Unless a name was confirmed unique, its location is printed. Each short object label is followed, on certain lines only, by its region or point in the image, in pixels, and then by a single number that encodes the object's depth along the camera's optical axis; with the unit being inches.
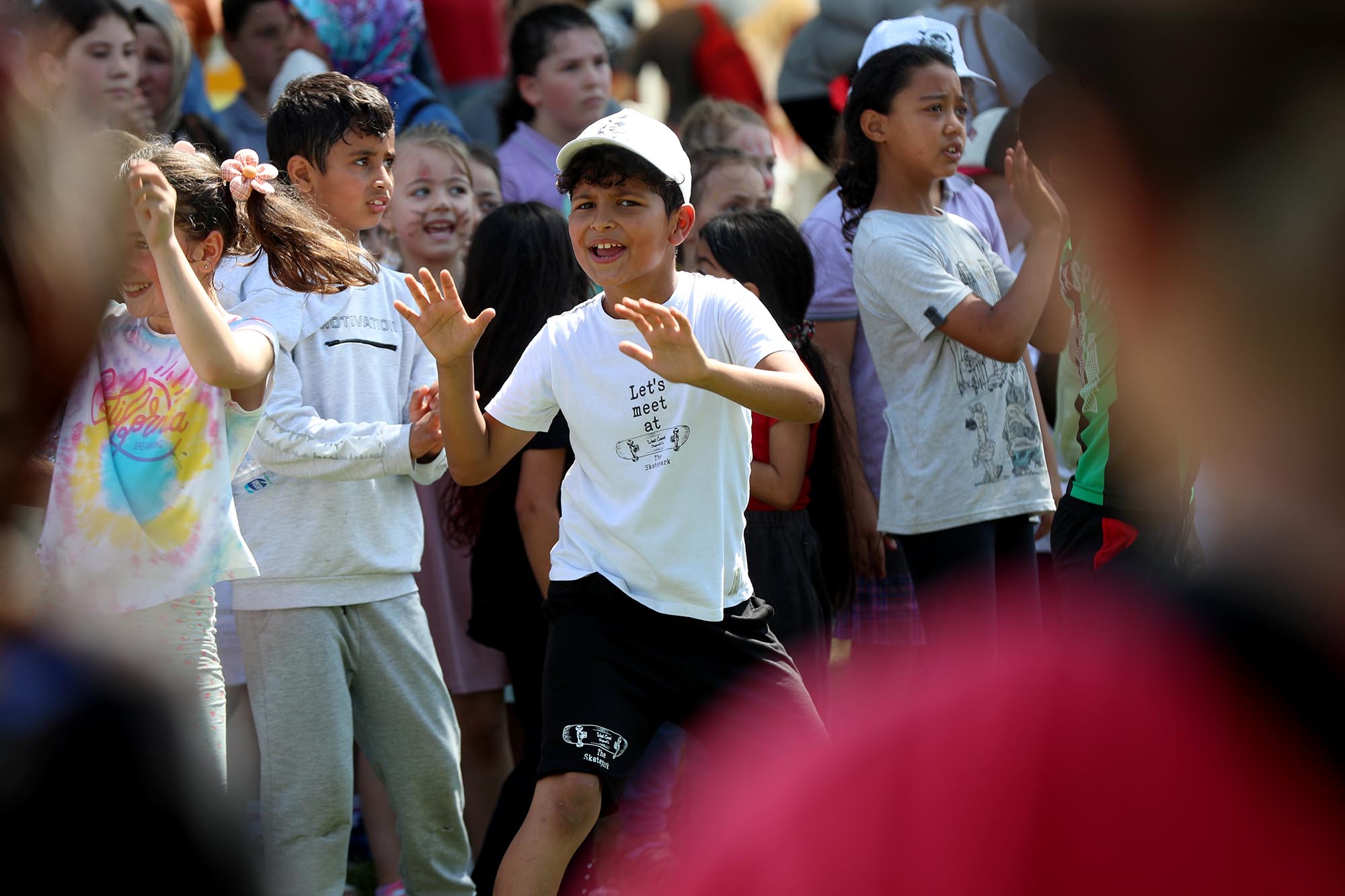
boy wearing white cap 236.2
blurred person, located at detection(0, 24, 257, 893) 59.2
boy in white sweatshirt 267.1
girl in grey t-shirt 319.6
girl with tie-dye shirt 229.6
